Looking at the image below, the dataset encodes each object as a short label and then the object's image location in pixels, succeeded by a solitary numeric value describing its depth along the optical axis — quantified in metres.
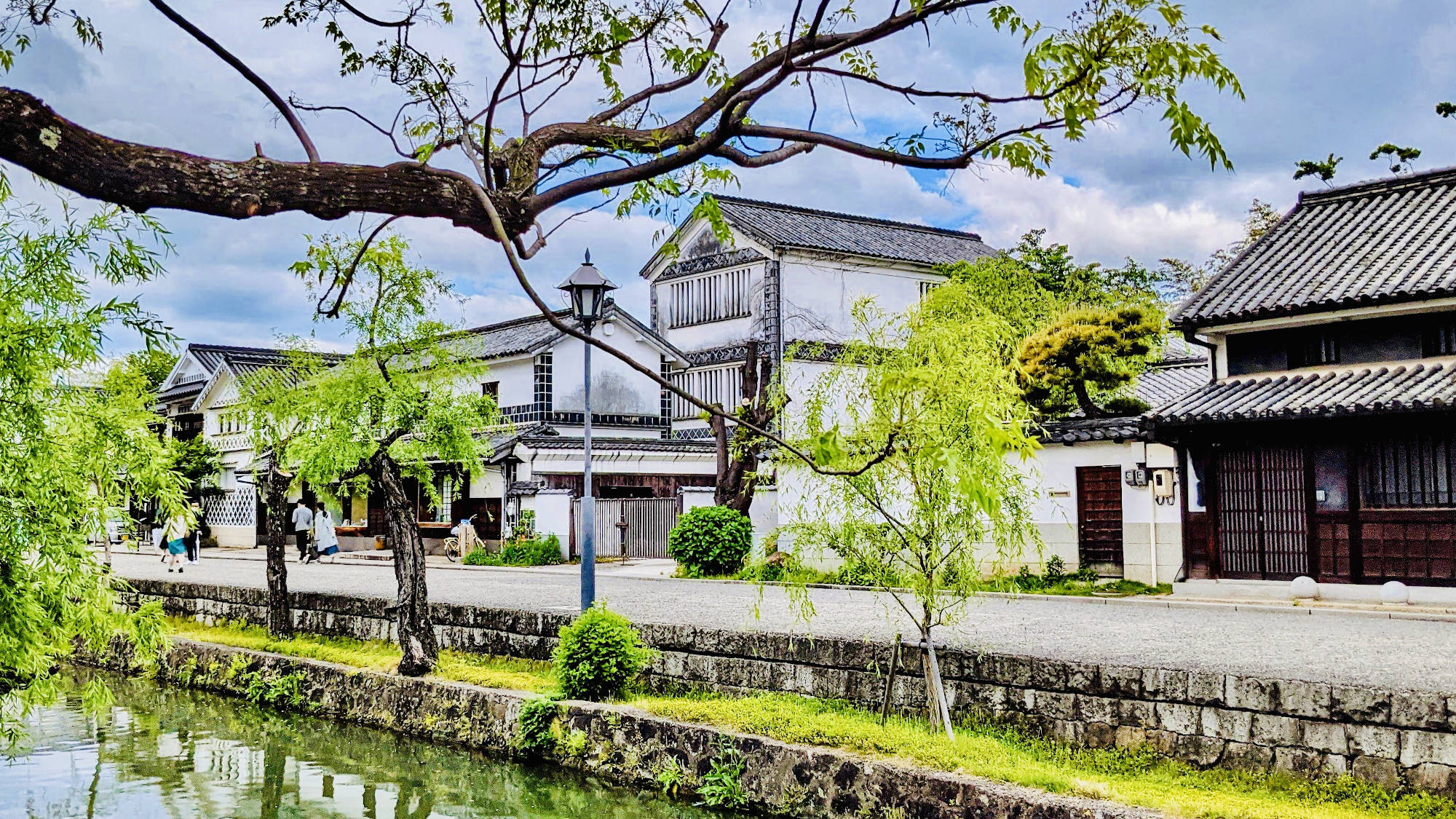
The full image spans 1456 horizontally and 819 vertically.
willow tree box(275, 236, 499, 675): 13.52
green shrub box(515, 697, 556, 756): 10.74
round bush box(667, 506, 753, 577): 23.81
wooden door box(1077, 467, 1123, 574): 20.03
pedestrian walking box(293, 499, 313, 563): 32.44
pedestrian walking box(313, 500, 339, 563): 33.66
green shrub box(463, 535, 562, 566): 29.31
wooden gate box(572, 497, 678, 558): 30.47
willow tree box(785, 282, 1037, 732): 8.06
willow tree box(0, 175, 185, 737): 7.64
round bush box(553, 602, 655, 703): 10.80
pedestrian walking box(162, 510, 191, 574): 25.77
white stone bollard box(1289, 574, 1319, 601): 16.88
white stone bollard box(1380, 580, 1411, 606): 16.11
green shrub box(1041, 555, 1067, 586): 19.33
